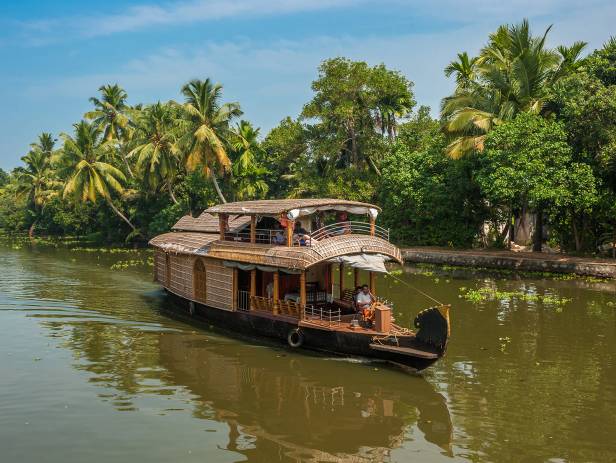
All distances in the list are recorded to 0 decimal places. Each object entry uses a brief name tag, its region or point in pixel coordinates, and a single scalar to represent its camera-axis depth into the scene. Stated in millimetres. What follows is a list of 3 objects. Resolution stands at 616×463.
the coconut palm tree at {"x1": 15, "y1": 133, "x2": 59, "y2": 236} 50031
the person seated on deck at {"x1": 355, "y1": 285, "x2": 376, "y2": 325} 11516
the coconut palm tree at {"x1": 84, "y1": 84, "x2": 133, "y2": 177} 43562
